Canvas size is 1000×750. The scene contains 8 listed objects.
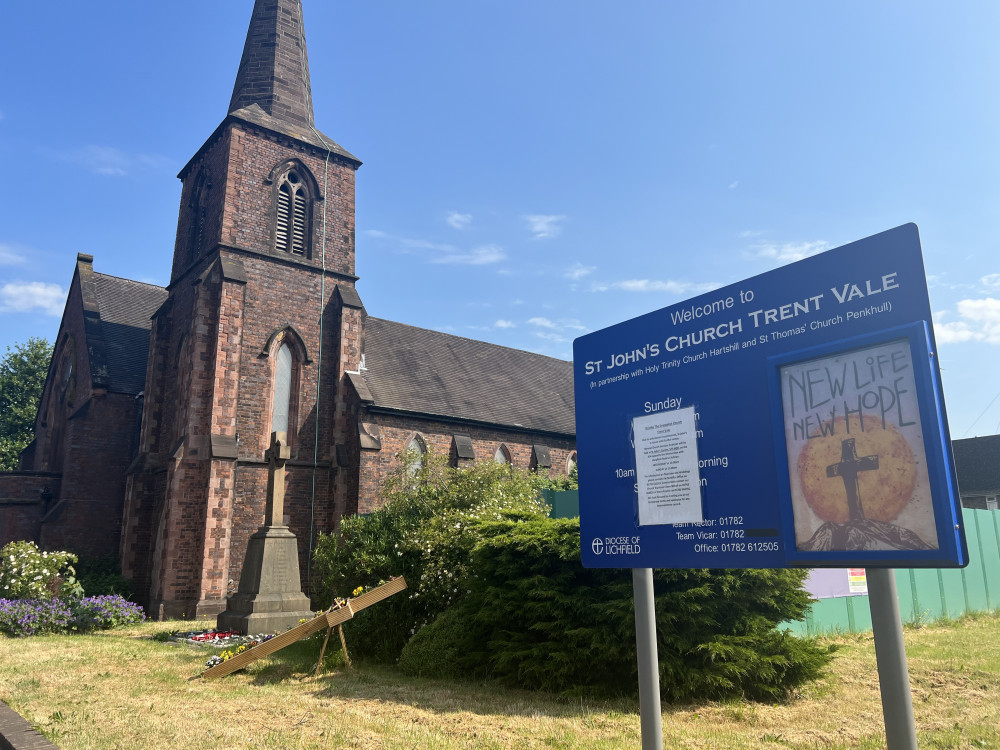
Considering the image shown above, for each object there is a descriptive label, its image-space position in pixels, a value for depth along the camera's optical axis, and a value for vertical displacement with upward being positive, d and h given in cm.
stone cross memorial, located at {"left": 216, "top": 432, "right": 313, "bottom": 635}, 1323 -95
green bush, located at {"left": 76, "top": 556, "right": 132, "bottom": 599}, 1931 -130
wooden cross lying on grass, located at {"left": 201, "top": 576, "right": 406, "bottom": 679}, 859 -125
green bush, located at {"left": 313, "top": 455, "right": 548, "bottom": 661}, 998 -44
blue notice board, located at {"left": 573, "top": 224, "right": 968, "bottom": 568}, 288 +47
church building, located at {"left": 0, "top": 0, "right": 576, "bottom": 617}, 1941 +454
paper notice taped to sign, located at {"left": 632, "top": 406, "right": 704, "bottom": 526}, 369 +31
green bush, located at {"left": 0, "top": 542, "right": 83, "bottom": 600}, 1530 -90
